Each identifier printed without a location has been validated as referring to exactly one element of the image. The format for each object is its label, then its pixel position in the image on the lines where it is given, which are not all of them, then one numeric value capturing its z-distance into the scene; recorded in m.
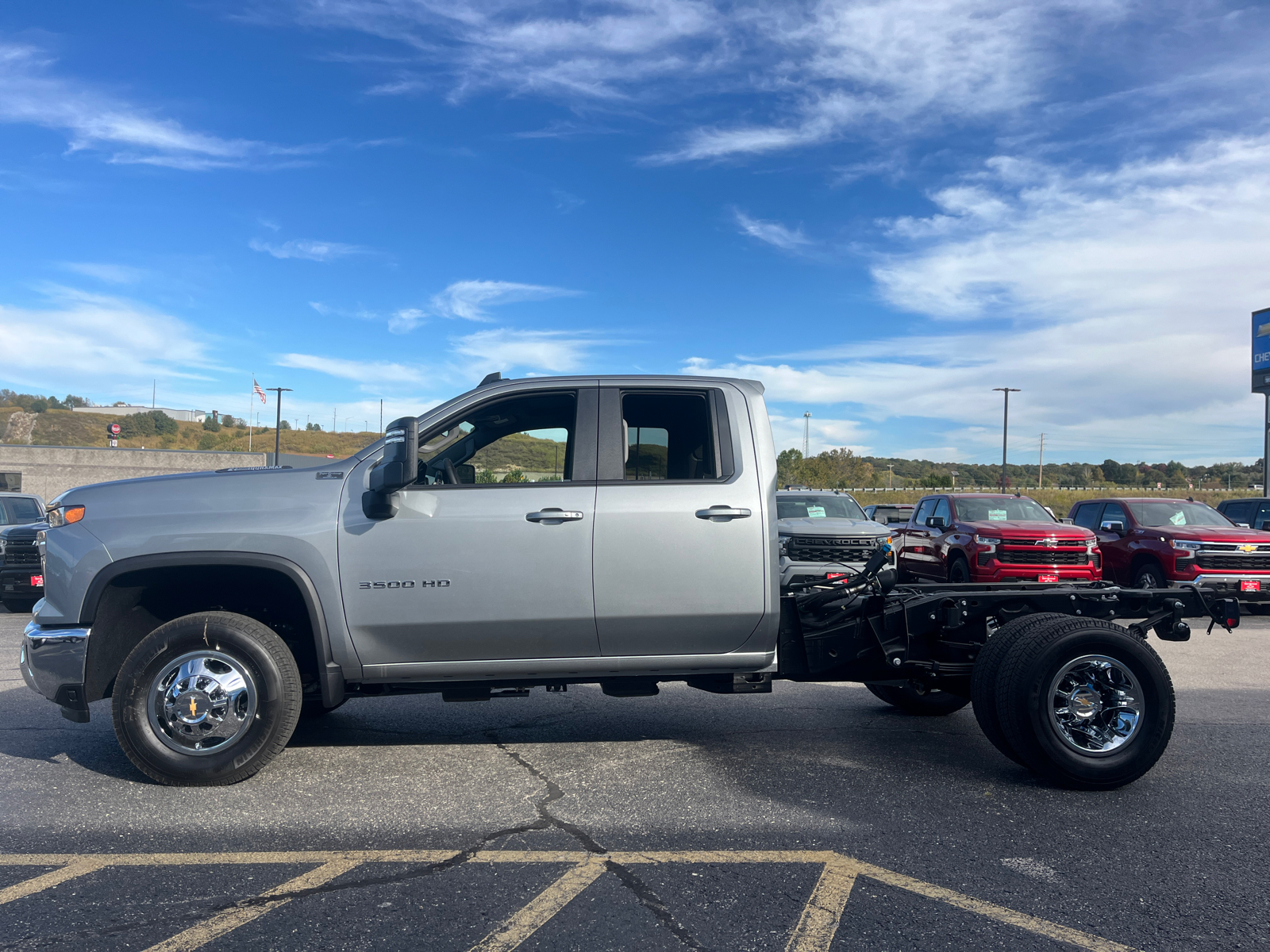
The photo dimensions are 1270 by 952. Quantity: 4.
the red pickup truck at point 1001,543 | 13.49
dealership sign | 32.88
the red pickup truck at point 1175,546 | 13.30
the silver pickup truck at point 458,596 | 4.59
